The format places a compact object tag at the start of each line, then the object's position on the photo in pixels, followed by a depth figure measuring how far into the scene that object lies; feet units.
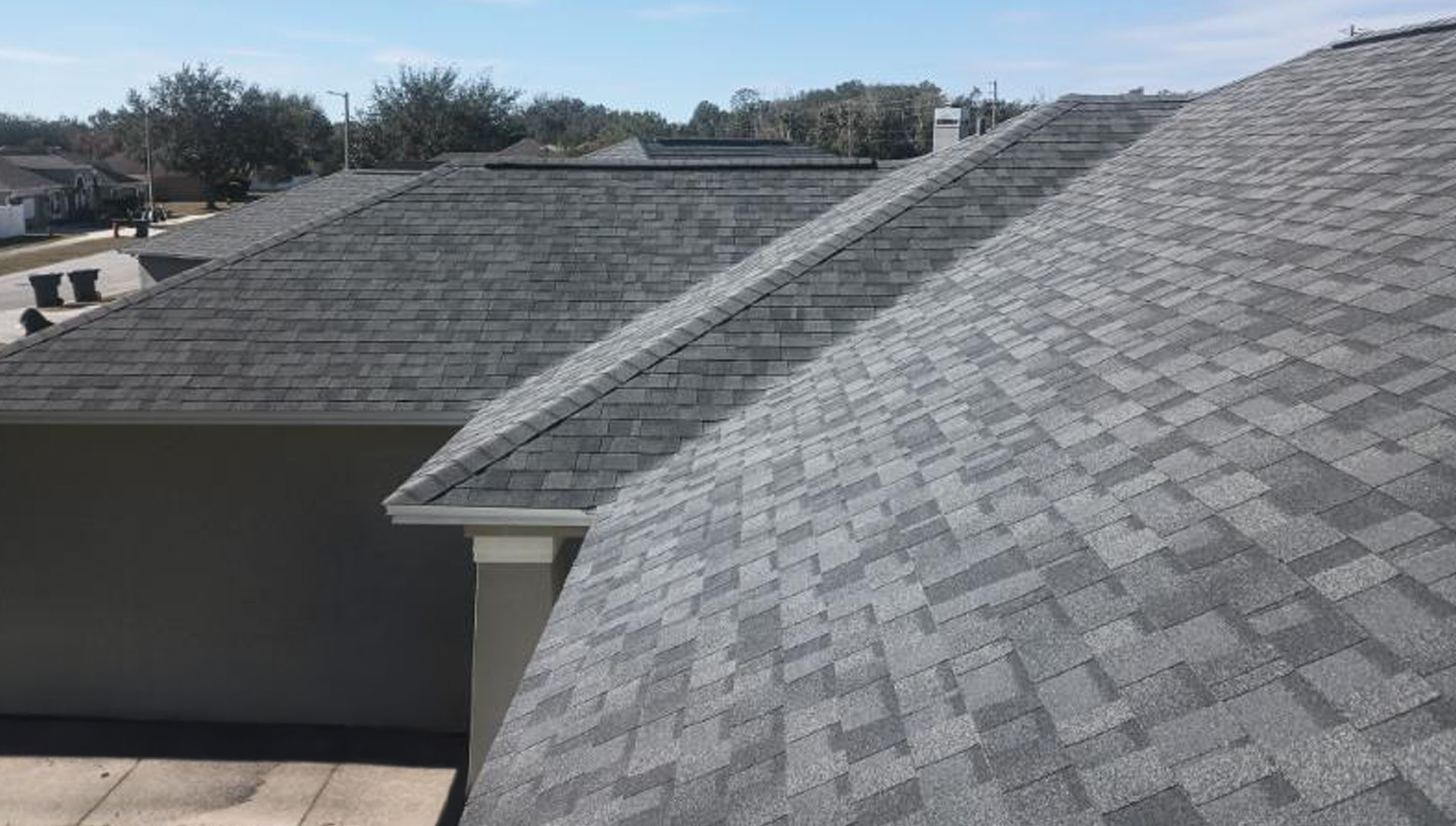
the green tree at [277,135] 270.87
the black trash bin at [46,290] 116.57
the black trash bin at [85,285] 119.55
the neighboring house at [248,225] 78.43
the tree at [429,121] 255.09
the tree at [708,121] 378.94
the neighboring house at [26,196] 215.92
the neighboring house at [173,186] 285.23
